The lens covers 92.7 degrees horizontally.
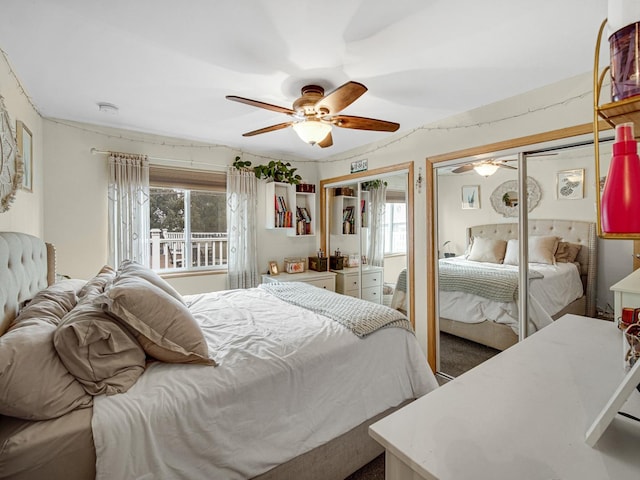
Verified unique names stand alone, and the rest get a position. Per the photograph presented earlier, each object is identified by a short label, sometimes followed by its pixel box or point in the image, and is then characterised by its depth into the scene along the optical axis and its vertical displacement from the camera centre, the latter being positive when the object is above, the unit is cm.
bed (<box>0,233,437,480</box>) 102 -60
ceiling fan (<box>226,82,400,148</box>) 186 +85
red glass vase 54 +9
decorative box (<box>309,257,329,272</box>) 434 -33
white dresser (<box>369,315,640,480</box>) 61 -44
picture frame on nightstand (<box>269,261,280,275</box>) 409 -37
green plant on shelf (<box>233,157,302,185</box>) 382 +91
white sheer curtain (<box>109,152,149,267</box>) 307 +35
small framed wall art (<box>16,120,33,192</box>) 201 +65
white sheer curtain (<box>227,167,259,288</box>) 377 +17
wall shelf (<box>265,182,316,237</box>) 401 +47
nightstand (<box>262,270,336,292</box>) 392 -49
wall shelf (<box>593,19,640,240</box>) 54 +24
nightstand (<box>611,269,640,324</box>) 127 -25
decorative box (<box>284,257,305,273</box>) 421 -34
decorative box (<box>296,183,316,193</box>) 429 +76
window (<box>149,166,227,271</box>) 342 +27
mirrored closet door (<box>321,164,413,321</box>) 333 +6
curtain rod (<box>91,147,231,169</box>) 302 +92
